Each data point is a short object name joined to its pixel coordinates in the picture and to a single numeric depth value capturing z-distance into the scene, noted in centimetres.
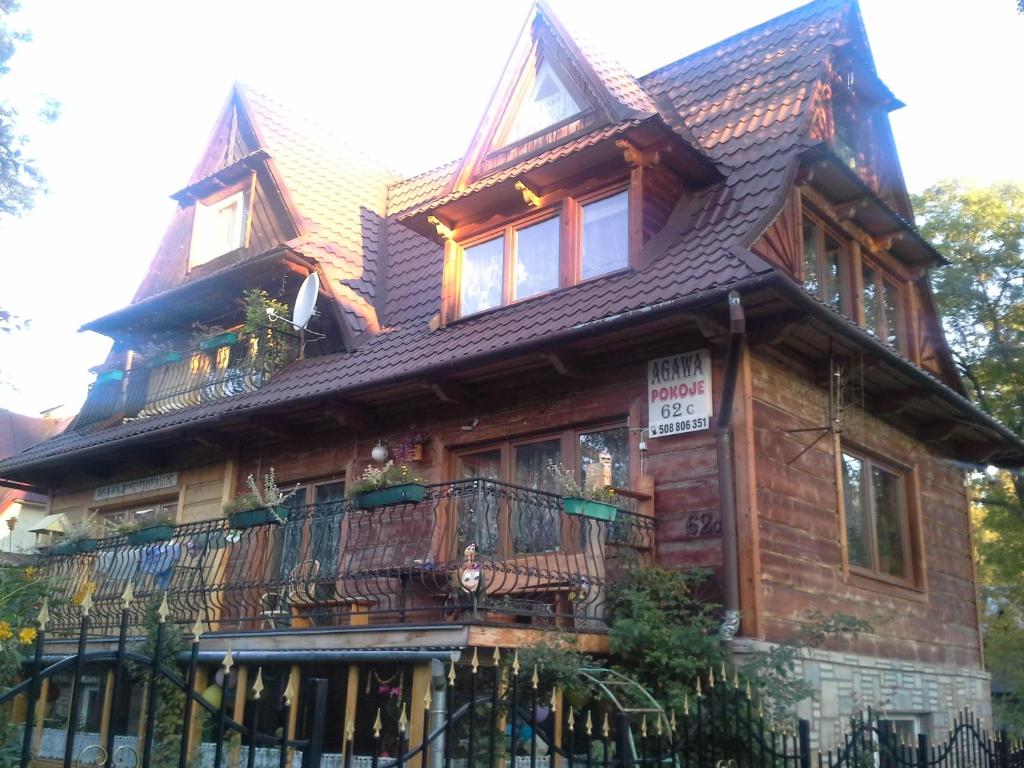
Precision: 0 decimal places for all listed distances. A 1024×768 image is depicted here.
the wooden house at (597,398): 934
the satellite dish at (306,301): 1327
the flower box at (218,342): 1423
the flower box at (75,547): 1262
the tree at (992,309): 1931
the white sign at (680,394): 964
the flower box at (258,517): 1034
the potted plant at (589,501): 874
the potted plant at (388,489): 911
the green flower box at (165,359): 1538
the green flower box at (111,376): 1634
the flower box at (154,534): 1164
